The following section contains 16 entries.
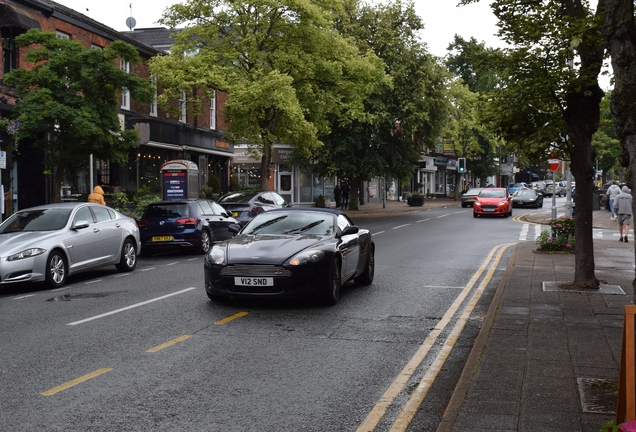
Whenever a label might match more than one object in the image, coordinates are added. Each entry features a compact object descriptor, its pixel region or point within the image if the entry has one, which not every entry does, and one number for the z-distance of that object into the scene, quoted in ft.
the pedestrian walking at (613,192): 115.94
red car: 125.29
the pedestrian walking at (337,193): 163.32
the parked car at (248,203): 77.56
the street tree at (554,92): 36.04
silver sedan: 41.63
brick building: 77.17
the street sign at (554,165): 90.33
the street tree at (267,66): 99.81
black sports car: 32.40
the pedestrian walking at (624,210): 74.43
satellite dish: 148.97
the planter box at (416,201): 182.91
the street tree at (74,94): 61.82
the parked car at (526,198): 168.30
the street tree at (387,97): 134.82
